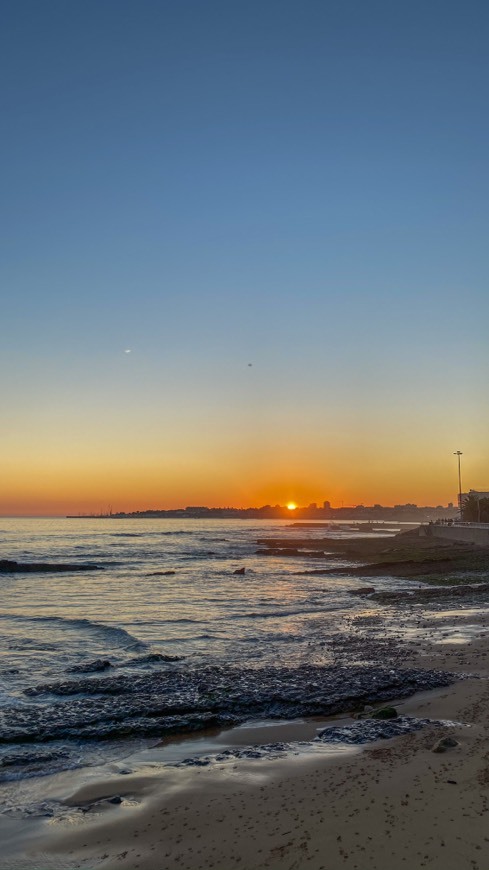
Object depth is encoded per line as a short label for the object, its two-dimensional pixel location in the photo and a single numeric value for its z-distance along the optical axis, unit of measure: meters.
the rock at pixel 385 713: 10.51
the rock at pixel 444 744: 8.34
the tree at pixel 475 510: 86.56
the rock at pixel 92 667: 15.65
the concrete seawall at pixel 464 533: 60.24
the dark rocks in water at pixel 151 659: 16.65
